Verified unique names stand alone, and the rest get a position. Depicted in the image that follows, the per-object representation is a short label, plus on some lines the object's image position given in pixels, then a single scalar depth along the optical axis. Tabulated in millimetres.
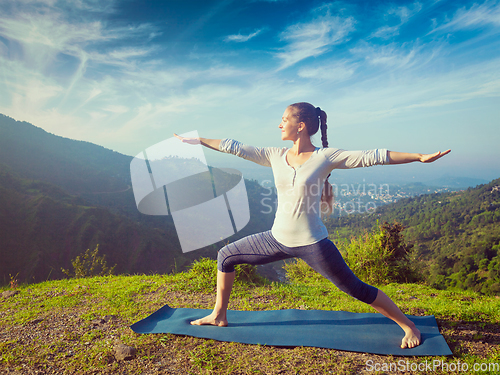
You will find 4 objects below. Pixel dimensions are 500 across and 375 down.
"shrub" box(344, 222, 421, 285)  5629
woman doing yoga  2148
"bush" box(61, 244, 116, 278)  6835
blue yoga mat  2326
